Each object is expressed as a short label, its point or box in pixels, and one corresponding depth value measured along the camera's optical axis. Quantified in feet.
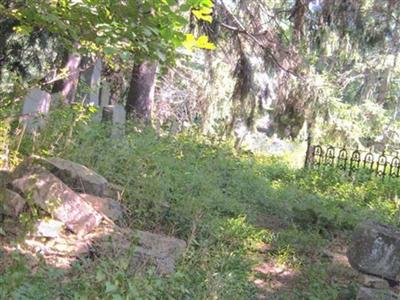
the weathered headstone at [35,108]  21.35
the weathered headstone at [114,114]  32.56
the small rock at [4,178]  16.87
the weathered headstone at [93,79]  40.29
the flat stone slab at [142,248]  15.02
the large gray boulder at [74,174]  18.13
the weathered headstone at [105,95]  42.86
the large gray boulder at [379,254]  17.08
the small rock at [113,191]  19.41
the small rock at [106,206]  17.93
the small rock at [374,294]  15.88
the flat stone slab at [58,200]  15.96
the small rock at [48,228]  15.34
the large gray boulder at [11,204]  15.66
